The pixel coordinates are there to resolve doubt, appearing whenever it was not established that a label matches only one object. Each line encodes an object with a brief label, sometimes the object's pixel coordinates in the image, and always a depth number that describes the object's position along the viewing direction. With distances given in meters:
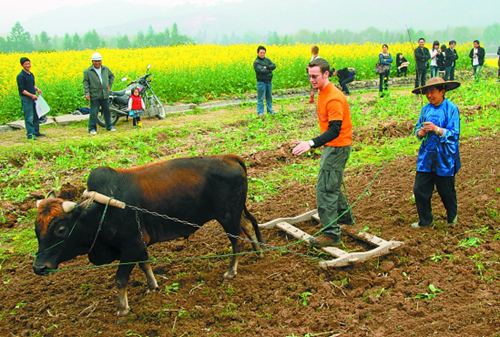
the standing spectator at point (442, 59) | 20.17
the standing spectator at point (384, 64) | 18.58
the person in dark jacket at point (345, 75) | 17.81
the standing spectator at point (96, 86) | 12.84
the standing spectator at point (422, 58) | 18.09
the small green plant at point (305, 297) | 5.24
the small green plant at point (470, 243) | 5.95
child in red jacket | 14.03
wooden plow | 5.65
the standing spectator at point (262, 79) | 14.38
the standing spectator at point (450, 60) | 20.97
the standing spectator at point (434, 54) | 20.14
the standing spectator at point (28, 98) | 12.41
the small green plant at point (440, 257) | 5.73
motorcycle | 14.48
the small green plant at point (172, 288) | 5.74
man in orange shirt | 5.70
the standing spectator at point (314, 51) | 14.76
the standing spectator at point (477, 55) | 21.67
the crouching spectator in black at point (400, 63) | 20.75
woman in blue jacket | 6.15
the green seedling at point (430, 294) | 5.07
